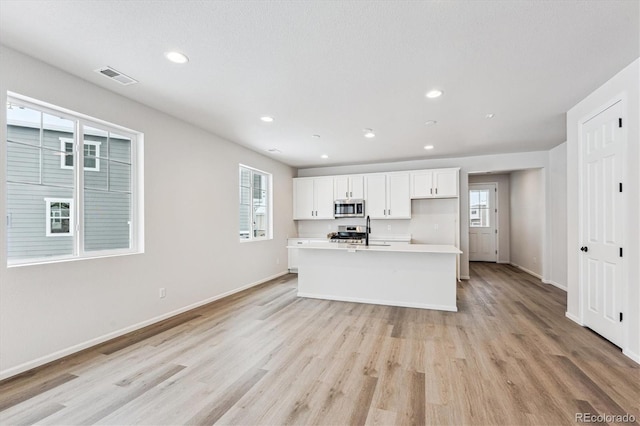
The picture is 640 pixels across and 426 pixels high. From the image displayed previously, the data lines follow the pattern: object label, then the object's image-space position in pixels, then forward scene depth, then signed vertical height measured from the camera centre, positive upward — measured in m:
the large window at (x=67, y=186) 2.48 +0.30
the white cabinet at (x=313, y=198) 6.92 +0.42
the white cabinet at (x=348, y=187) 6.65 +0.66
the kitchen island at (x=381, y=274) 4.08 -0.91
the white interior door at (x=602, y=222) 2.82 -0.09
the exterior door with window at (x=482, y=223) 8.09 -0.25
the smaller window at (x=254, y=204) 5.53 +0.22
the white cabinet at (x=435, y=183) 5.99 +0.67
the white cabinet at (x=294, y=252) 6.87 -0.90
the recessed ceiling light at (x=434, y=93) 3.09 +1.33
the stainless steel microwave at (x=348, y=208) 6.60 +0.16
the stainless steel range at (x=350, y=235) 6.12 -0.45
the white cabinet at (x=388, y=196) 6.32 +0.42
